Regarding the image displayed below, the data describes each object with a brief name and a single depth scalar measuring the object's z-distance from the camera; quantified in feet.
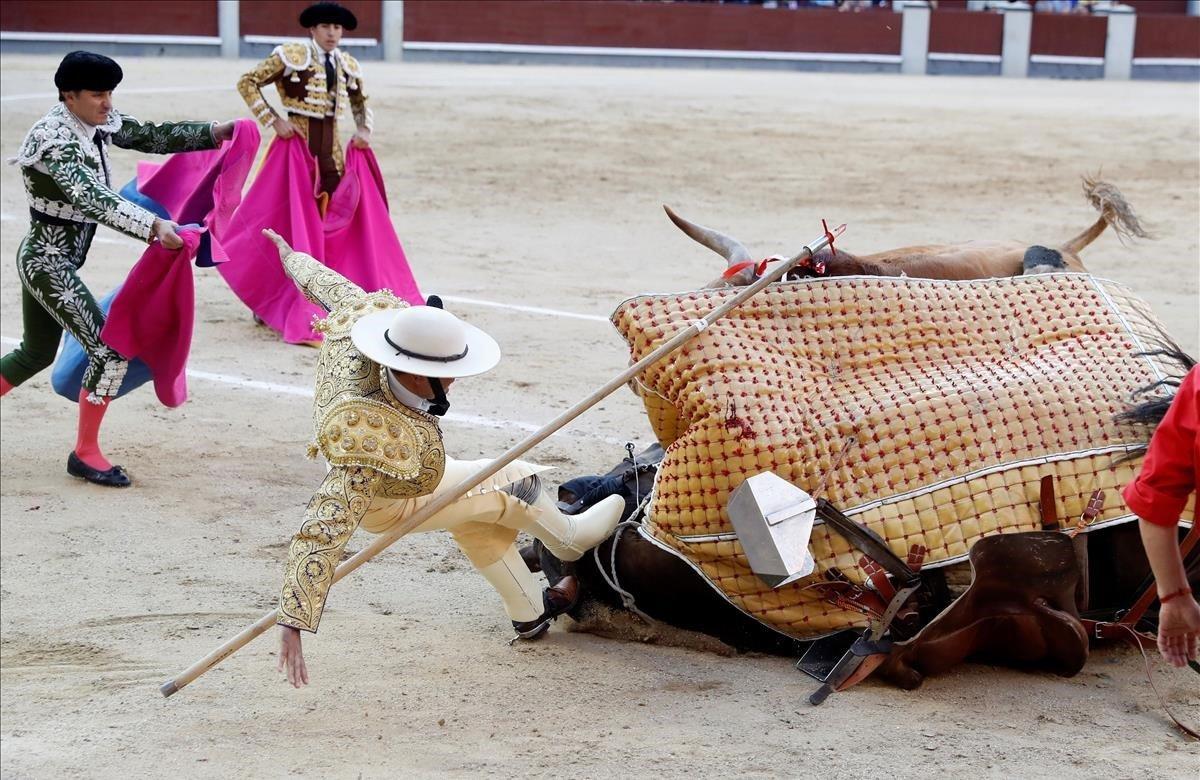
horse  21.75
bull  26.61
